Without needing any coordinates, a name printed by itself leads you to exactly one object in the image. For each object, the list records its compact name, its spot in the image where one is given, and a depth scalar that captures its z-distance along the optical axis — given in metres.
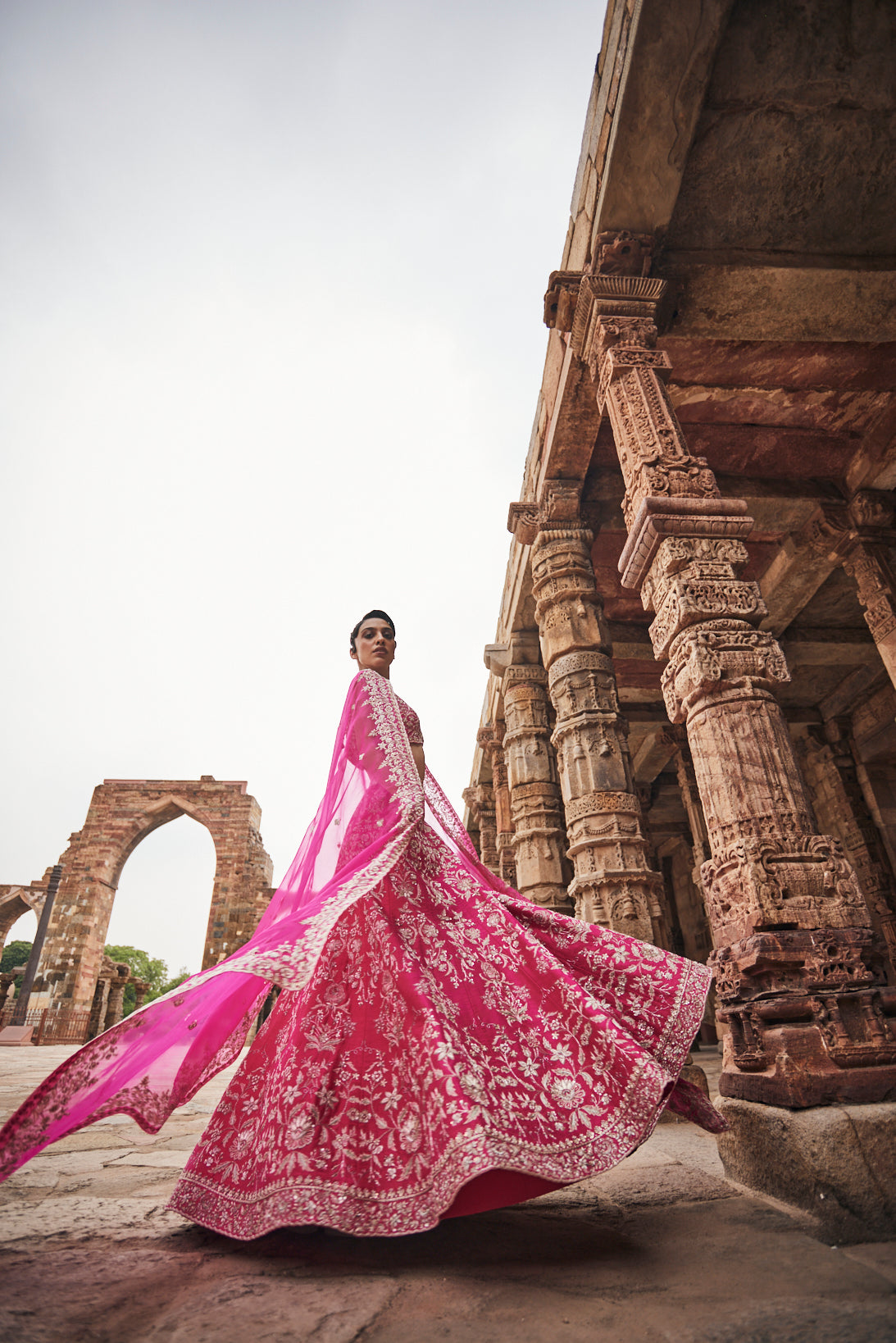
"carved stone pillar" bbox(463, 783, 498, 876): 9.82
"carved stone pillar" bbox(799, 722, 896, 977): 8.30
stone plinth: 1.31
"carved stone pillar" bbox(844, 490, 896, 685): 5.16
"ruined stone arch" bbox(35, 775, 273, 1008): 15.52
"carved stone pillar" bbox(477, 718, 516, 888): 8.13
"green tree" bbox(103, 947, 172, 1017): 45.66
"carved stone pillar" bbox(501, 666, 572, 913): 5.96
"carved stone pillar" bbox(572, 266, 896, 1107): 1.70
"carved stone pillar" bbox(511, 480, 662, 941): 3.95
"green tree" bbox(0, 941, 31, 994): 43.22
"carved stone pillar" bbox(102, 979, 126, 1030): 15.21
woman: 1.19
